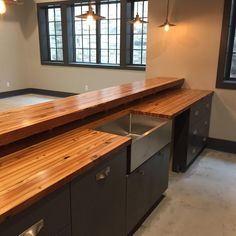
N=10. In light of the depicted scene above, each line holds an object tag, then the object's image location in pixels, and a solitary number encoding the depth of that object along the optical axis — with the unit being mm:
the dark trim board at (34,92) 7388
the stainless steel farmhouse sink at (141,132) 1947
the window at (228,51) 3566
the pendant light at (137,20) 4123
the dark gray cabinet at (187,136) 3088
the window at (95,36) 6223
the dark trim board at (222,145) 3820
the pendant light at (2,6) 2129
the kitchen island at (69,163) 1180
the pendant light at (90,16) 2881
